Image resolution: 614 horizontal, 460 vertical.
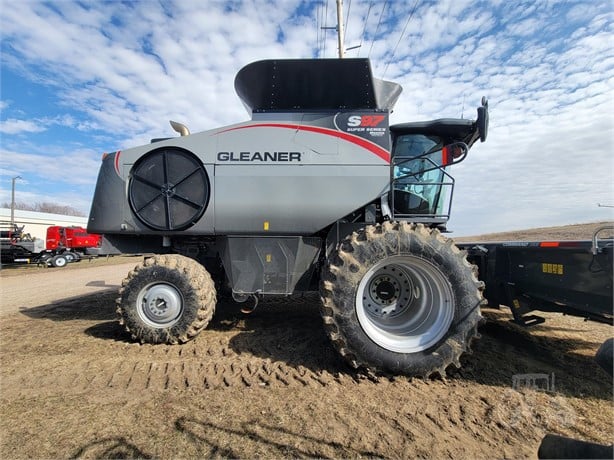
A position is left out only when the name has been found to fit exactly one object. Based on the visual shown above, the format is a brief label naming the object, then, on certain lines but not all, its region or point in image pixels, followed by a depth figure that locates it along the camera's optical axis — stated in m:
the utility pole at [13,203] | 33.31
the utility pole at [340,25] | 9.65
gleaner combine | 4.14
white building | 36.25
